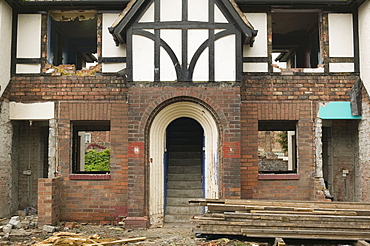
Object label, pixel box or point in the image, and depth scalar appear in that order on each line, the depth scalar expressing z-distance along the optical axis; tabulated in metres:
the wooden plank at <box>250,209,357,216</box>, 8.07
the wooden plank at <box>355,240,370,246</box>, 7.24
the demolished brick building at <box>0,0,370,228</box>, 9.49
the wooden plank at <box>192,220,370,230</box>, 7.76
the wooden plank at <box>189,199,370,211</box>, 8.54
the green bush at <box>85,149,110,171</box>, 24.28
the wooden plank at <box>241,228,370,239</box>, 7.65
